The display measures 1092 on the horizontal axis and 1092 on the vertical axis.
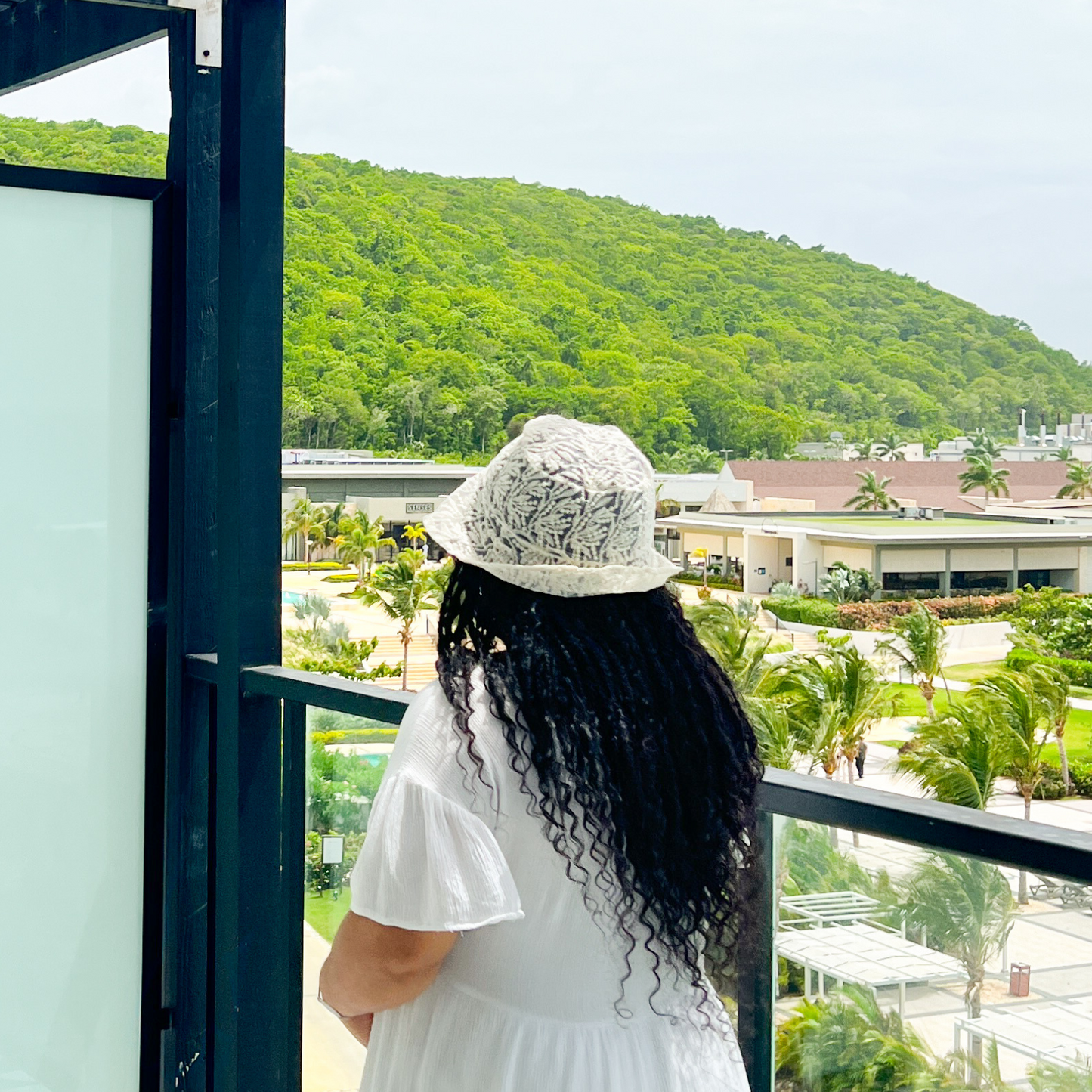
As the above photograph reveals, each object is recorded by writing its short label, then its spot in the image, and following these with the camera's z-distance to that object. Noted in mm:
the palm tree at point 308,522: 38281
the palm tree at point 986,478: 45750
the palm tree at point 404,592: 39188
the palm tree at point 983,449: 45938
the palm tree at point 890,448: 47406
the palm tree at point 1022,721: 29922
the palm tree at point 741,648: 24891
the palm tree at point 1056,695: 31484
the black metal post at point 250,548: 1916
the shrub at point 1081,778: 32438
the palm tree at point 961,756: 22812
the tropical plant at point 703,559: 42750
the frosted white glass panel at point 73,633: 2035
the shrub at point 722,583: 41906
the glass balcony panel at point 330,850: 1764
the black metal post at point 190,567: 2115
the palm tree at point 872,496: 47375
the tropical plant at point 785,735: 21734
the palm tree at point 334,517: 39906
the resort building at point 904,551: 40938
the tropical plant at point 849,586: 41656
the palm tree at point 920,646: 37938
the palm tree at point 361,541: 39938
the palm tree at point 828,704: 28125
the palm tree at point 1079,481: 43375
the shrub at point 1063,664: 35000
